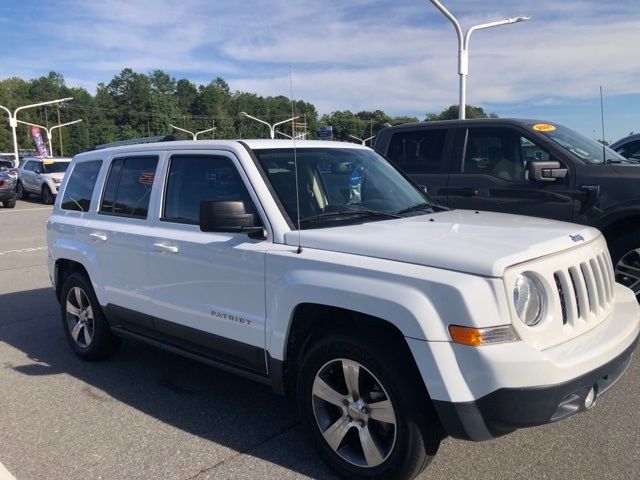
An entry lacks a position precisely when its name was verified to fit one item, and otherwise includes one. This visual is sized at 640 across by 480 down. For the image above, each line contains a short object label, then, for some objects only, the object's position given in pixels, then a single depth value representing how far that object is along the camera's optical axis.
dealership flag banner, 47.81
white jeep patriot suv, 2.68
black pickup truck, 5.68
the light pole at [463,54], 16.47
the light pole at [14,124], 37.78
